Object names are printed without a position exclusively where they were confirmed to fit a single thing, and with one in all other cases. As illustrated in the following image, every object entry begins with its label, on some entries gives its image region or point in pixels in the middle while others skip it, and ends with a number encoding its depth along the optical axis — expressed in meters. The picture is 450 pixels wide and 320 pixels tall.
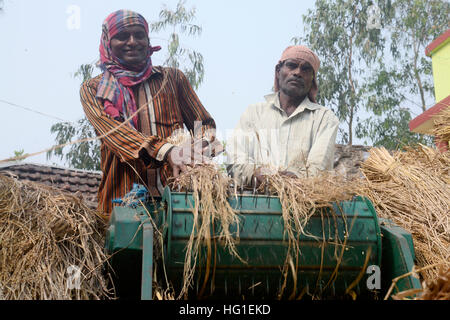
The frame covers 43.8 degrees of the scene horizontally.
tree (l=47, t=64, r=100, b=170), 13.59
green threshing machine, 2.60
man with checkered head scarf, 3.41
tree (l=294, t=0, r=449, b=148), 15.29
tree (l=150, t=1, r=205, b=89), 12.12
